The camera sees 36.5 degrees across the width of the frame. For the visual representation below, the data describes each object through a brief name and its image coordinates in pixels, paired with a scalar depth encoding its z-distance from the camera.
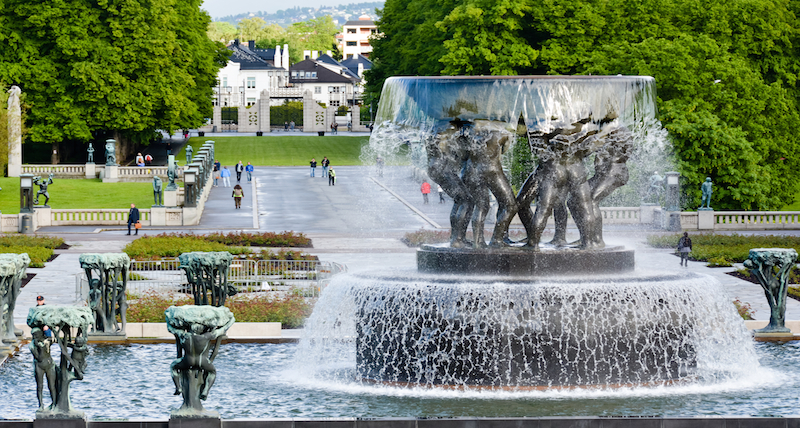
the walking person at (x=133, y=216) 46.66
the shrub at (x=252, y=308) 24.66
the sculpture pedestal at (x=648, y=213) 50.00
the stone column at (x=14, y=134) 65.50
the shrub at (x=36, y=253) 36.74
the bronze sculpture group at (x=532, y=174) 19.48
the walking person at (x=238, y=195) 56.26
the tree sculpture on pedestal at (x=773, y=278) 22.70
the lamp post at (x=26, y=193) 47.91
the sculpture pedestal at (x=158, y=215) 50.38
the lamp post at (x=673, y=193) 49.69
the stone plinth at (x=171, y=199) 52.69
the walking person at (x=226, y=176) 67.31
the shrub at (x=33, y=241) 41.19
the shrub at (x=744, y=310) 25.33
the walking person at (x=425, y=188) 51.10
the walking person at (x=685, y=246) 35.16
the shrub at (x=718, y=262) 37.09
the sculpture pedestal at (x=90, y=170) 70.00
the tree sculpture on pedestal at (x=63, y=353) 15.70
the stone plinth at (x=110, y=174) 68.38
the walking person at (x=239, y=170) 66.29
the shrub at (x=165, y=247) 37.66
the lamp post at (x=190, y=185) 49.76
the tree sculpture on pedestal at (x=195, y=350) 15.39
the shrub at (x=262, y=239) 42.16
